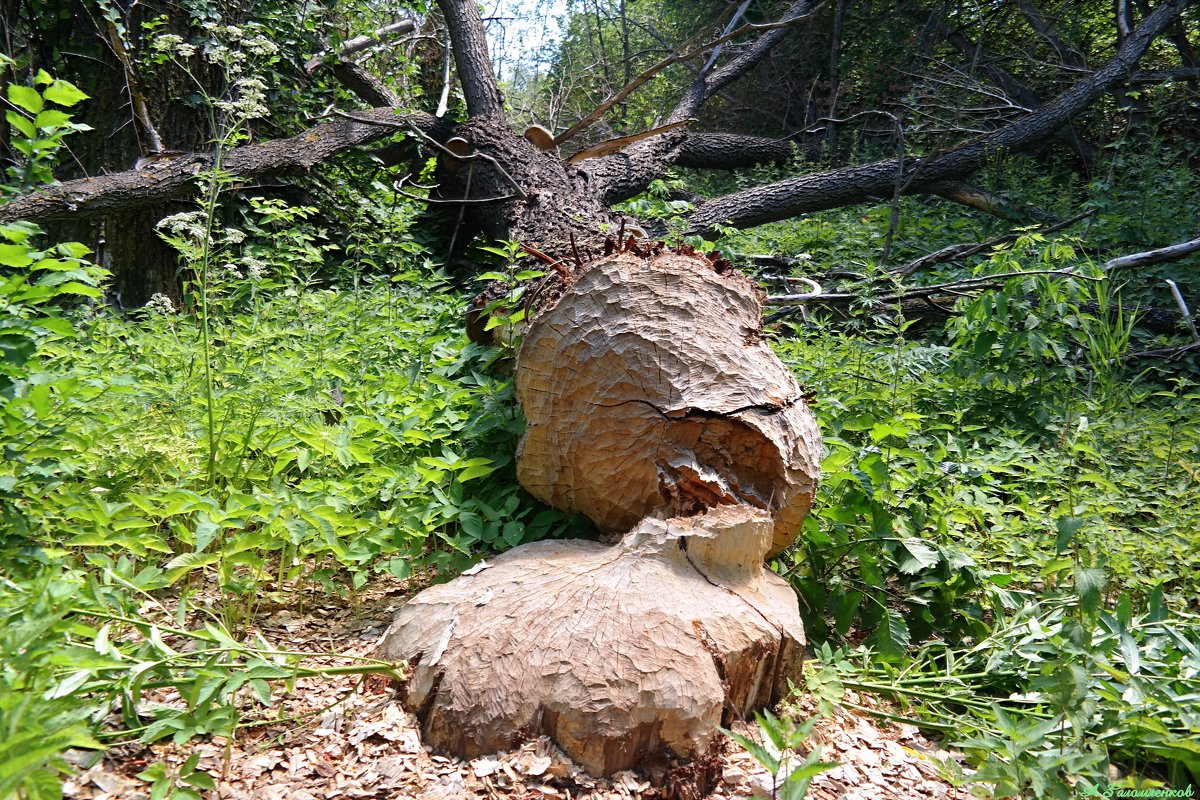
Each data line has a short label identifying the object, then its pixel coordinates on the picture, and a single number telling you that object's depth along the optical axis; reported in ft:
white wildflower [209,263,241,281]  12.65
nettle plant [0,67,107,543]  5.72
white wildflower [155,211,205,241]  9.17
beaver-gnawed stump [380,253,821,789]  5.56
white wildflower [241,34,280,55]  9.98
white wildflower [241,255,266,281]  10.91
